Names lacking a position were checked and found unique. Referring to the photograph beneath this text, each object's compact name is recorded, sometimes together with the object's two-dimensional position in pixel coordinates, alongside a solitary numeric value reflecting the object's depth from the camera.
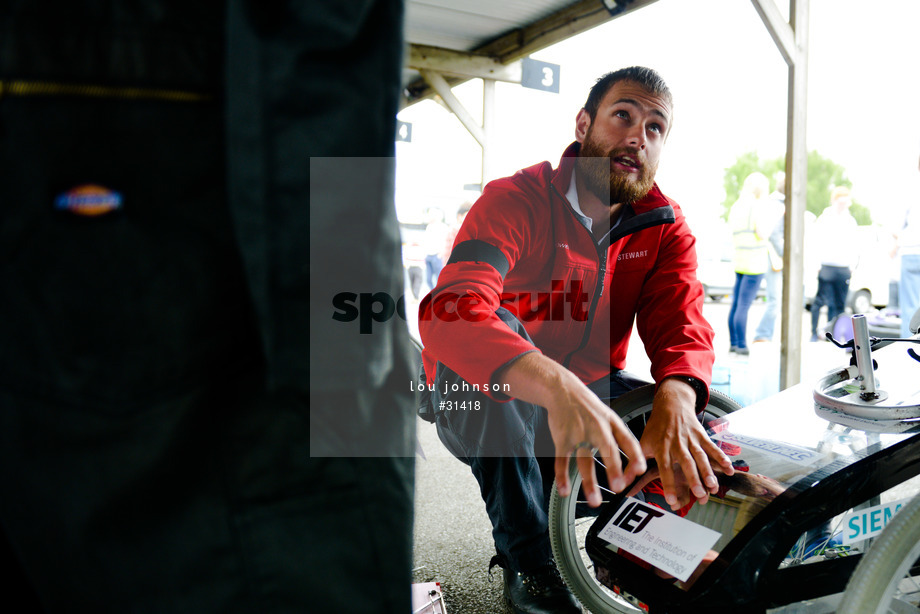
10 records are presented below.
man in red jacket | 1.17
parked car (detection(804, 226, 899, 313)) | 6.37
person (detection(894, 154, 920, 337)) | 3.17
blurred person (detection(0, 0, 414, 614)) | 0.38
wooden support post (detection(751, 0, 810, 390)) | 2.58
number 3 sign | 4.19
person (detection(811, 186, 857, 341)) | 4.96
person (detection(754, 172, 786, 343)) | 4.53
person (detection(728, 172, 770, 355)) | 4.32
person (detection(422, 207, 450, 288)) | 6.29
